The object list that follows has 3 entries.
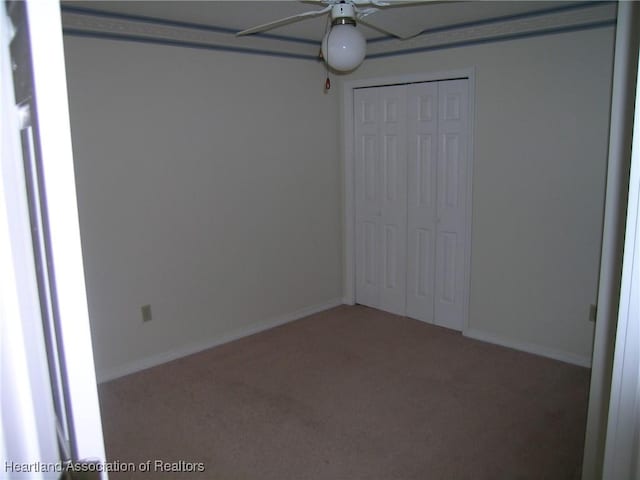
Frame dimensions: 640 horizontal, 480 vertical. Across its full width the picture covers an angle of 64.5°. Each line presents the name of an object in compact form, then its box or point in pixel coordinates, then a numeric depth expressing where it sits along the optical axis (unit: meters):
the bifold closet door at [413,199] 4.11
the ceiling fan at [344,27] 2.28
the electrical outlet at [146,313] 3.68
